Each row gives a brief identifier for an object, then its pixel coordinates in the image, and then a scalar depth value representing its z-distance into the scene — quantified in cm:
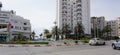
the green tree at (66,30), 3638
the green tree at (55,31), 3714
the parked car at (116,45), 954
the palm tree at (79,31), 3528
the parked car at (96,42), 1479
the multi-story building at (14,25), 2594
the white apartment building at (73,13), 3982
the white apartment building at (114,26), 5696
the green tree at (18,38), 2284
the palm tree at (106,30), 4356
